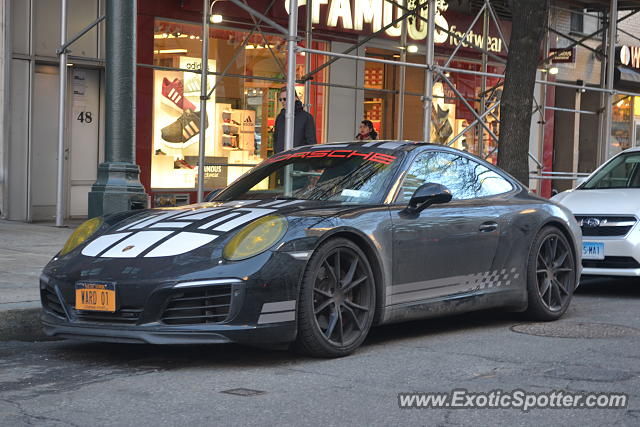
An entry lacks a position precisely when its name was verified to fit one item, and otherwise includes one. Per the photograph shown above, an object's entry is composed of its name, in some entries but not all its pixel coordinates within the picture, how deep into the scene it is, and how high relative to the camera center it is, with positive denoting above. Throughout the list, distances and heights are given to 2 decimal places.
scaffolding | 12.67 +1.30
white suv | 9.59 -0.80
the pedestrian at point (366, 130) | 16.88 +0.11
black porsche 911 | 5.73 -0.75
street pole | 8.31 +0.10
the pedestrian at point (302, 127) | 14.21 +0.11
